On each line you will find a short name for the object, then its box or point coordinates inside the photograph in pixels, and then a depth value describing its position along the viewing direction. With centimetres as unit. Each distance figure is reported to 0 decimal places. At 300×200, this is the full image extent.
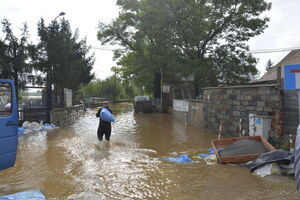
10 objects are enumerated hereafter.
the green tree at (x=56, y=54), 1510
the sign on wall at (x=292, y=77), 729
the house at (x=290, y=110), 812
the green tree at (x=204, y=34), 2025
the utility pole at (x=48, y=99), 1406
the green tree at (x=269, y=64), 8680
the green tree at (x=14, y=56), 1254
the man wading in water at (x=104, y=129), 1036
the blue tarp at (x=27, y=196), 430
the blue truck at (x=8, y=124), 487
